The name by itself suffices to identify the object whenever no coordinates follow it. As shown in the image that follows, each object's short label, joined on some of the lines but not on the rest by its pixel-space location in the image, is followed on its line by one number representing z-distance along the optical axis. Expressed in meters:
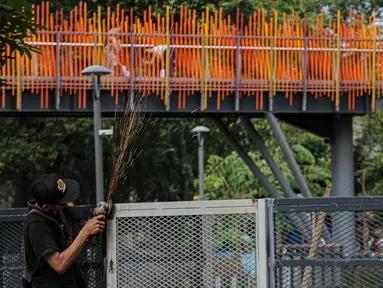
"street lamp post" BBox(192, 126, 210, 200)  56.25
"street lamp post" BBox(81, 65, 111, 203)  37.31
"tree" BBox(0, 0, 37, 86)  14.40
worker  11.60
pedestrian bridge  41.94
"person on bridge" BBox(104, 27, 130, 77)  42.22
